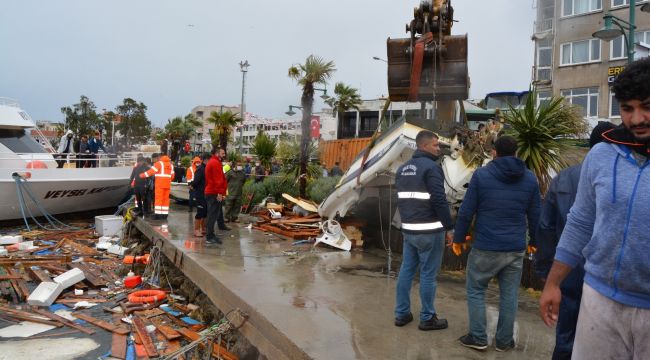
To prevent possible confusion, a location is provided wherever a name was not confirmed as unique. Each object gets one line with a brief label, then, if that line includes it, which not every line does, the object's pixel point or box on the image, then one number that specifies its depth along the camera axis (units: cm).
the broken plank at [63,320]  649
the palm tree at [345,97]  3750
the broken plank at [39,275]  876
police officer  432
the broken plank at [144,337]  566
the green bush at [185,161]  2533
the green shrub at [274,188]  1344
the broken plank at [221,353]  523
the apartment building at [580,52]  2455
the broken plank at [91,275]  871
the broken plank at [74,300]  777
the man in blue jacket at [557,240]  260
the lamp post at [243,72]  3554
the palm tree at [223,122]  2591
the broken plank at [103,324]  641
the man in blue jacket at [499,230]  384
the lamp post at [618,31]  1043
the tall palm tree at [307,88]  1321
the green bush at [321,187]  1118
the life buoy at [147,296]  757
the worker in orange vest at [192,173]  1285
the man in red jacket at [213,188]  866
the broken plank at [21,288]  793
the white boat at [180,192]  1515
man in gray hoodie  180
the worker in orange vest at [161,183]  1109
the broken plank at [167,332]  609
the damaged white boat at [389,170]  665
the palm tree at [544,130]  741
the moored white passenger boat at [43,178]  1387
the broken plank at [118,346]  562
